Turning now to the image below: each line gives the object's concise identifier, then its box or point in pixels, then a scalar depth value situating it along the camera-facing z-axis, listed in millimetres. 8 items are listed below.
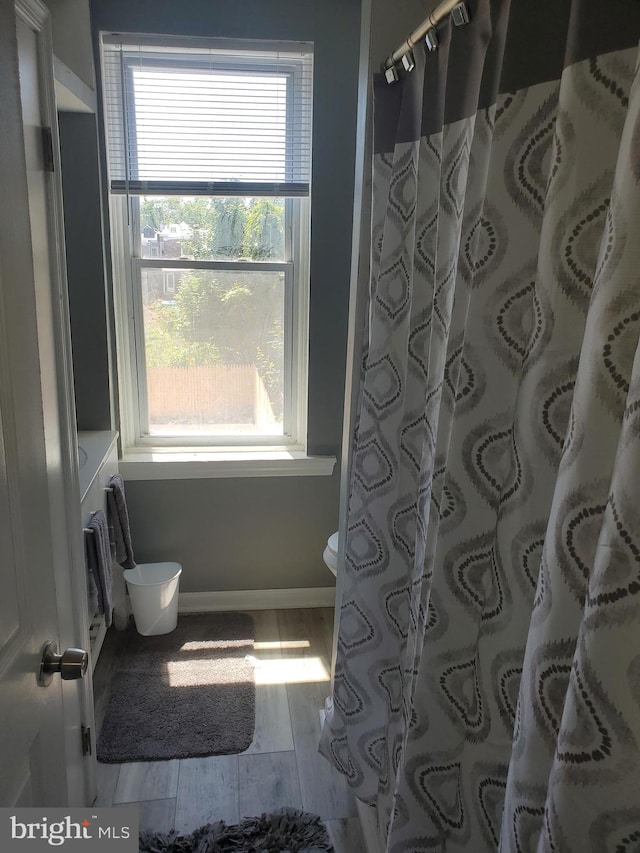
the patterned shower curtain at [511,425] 643
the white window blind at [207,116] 2449
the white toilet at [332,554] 2428
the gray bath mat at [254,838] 1728
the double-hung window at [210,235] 2475
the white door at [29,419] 919
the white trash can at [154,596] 2617
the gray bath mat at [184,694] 2109
